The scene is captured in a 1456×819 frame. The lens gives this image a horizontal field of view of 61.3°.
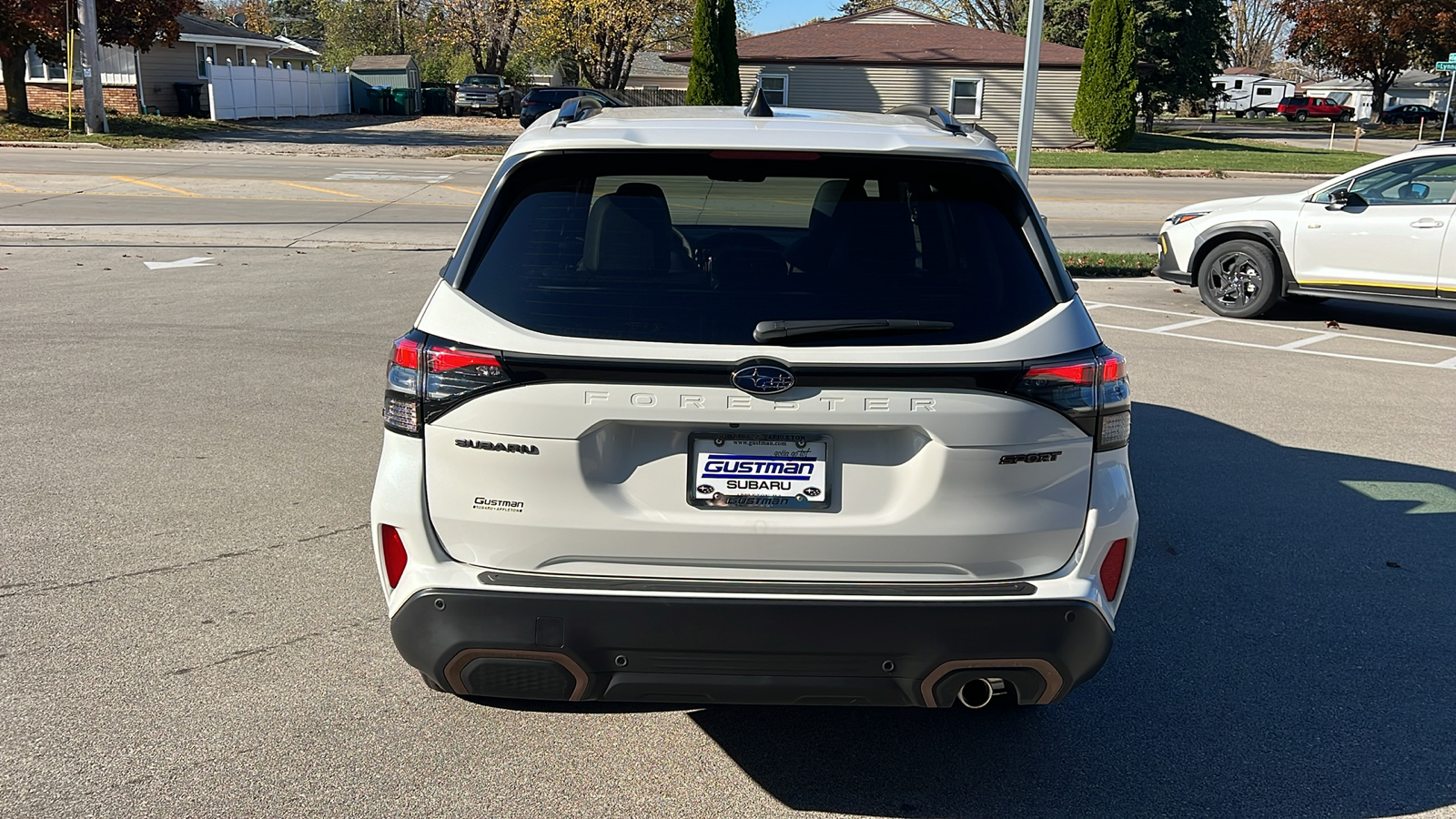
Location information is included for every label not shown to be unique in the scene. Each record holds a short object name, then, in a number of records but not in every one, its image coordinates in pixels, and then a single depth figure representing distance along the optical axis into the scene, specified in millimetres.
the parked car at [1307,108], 80688
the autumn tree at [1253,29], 103188
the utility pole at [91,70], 31312
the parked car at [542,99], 41253
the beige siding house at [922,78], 41844
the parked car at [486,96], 52531
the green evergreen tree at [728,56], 36469
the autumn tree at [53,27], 32469
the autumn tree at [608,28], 49312
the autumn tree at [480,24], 54688
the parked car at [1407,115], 70688
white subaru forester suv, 2984
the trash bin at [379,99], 55312
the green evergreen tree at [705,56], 36156
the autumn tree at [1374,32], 60406
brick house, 41438
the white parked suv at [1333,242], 10719
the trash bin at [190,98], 42781
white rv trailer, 94312
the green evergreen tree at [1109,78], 37375
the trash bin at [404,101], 54500
